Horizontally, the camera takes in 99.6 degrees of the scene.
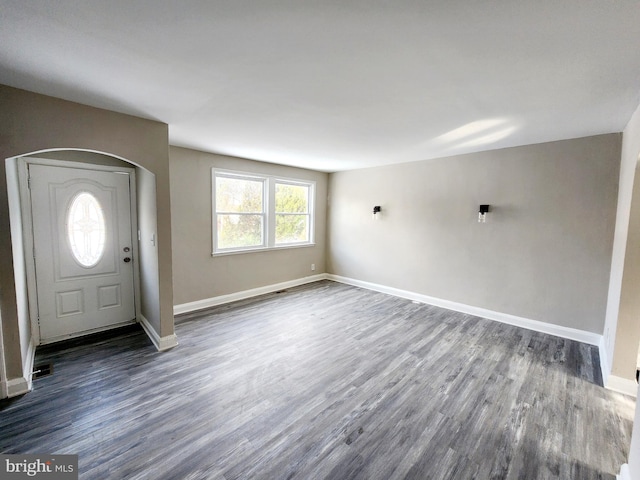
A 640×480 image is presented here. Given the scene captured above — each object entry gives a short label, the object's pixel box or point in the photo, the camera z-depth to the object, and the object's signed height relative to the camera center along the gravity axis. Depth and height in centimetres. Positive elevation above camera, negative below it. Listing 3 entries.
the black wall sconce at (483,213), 402 +10
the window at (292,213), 553 +8
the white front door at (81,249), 309 -46
